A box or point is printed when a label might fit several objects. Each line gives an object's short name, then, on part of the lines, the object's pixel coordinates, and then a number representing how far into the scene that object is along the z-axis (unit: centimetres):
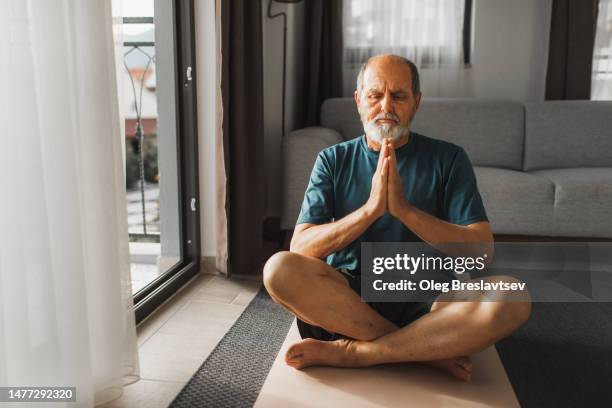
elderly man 145
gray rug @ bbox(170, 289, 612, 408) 161
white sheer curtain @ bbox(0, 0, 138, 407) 118
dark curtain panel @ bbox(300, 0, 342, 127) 363
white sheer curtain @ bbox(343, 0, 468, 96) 367
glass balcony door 250
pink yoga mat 145
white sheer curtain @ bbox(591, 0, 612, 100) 360
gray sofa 273
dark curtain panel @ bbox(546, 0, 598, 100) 353
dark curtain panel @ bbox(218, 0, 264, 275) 252
